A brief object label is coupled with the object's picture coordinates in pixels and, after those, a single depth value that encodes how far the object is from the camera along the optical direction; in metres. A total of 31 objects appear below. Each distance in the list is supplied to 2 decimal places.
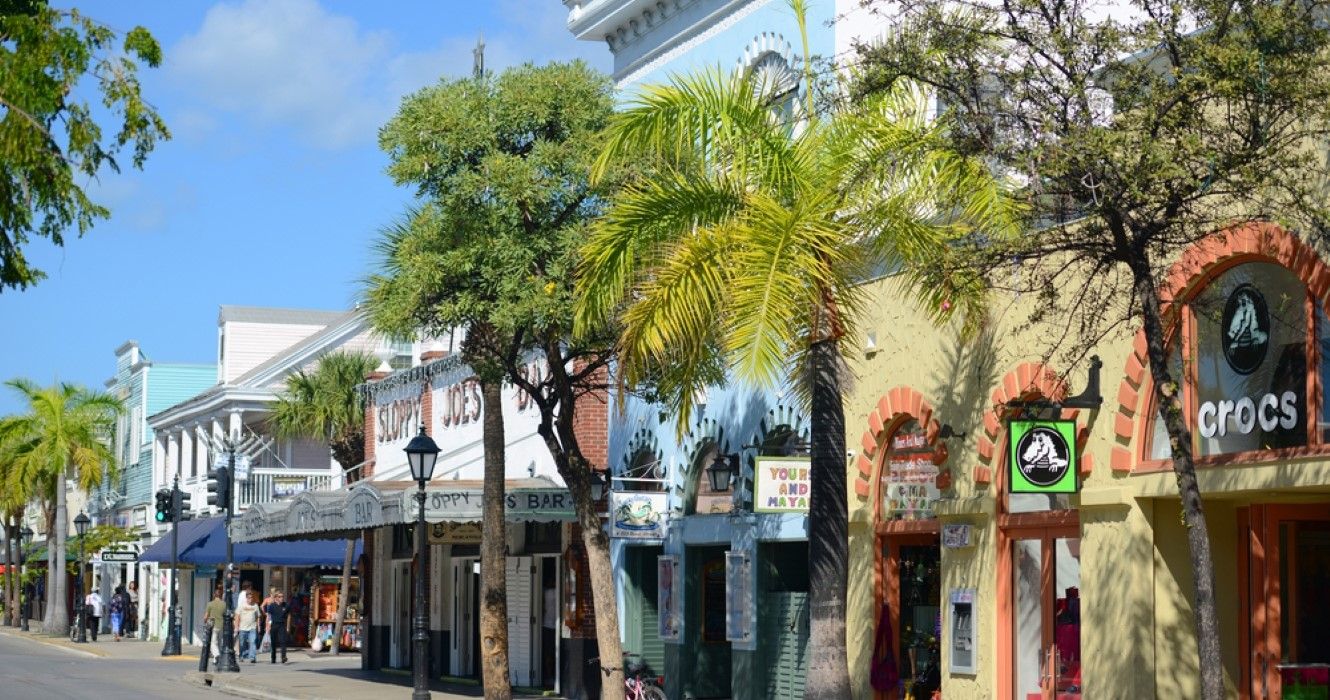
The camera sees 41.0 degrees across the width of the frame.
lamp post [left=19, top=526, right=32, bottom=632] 67.06
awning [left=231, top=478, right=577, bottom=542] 26.66
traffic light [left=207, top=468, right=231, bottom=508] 34.44
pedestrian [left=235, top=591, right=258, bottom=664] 41.06
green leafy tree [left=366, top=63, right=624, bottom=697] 20.42
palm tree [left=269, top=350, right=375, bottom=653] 44.03
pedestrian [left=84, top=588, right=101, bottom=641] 53.66
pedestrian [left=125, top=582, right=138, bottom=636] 60.34
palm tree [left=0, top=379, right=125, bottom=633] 59.59
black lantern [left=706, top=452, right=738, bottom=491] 23.27
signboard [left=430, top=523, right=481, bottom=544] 33.00
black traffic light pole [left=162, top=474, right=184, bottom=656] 36.94
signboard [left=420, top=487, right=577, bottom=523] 26.62
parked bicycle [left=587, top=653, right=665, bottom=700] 22.94
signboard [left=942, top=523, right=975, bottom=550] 18.19
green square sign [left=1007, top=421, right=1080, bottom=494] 15.55
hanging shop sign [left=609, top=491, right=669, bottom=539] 24.39
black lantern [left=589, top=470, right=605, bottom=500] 25.38
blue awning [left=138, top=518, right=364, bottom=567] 42.53
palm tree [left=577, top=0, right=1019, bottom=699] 14.05
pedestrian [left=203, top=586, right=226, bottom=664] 36.91
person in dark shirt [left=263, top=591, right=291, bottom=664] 41.19
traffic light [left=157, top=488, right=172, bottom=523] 36.56
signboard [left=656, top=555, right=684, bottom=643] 24.94
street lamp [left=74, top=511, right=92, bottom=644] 53.62
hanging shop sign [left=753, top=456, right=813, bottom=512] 20.06
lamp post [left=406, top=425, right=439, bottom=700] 23.83
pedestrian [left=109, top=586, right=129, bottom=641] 56.12
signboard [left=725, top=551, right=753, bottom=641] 22.98
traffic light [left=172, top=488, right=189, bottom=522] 36.91
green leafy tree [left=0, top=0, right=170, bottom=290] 13.55
